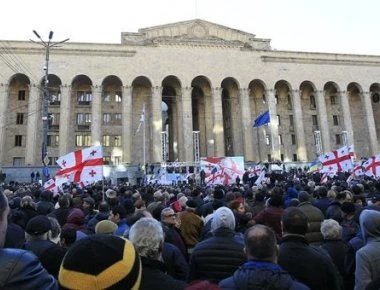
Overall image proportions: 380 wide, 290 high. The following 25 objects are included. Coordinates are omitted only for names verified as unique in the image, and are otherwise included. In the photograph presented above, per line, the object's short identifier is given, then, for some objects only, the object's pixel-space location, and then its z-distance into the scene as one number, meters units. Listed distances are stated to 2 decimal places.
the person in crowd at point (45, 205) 7.61
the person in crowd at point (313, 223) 5.47
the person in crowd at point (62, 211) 7.19
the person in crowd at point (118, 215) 6.48
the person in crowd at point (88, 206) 8.14
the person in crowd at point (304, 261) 3.41
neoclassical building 39.69
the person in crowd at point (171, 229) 5.20
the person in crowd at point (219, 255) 3.84
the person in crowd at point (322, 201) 7.86
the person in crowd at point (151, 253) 2.54
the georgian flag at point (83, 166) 12.14
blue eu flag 30.41
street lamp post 20.15
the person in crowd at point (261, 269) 2.48
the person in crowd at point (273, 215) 6.26
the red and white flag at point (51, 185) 14.20
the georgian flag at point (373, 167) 17.08
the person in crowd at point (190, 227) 6.32
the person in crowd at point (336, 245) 4.64
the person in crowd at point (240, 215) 6.08
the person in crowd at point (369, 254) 3.54
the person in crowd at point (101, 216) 6.10
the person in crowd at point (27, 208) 6.90
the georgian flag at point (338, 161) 17.23
